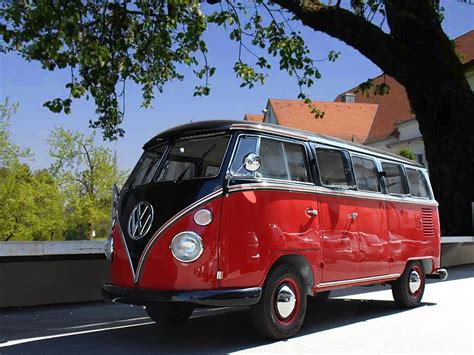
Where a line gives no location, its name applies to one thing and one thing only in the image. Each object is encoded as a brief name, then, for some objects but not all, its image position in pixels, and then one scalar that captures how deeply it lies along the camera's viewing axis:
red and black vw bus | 5.43
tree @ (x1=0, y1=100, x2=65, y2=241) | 30.39
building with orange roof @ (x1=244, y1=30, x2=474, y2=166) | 37.62
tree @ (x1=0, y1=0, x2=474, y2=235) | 13.92
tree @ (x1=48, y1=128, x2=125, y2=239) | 35.19
